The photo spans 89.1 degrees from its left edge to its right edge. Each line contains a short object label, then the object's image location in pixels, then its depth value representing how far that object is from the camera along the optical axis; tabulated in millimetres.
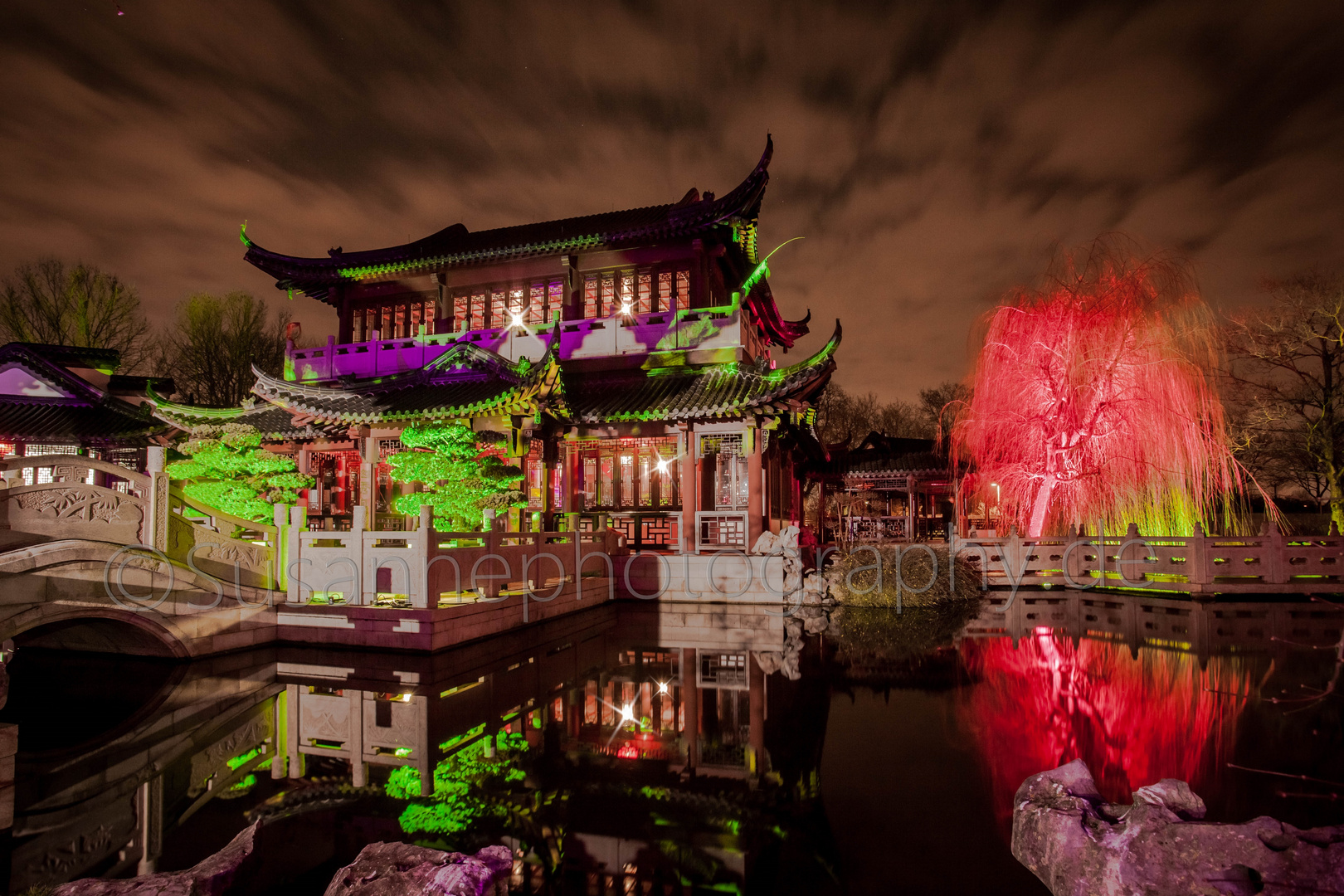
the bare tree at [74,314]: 24578
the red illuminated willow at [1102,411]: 13859
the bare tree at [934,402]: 41938
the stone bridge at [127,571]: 7320
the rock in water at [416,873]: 2916
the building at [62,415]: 17547
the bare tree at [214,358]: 27531
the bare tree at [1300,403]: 19578
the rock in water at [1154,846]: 2447
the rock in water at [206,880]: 3018
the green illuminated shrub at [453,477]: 11156
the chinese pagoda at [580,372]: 13539
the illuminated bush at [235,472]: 11742
